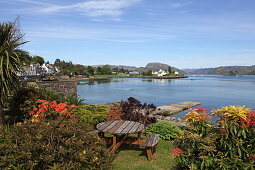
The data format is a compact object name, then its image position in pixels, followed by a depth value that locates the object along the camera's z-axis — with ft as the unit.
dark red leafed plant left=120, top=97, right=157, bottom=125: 25.08
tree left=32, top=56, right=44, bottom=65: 281.54
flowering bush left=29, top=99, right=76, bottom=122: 18.21
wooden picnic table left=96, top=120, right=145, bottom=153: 14.67
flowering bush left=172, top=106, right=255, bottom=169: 8.25
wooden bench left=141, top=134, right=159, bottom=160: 14.69
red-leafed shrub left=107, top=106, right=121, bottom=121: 21.75
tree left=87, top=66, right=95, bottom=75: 338.75
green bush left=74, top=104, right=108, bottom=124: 19.44
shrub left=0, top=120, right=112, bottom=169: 7.63
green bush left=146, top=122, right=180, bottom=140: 21.24
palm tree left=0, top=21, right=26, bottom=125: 17.08
